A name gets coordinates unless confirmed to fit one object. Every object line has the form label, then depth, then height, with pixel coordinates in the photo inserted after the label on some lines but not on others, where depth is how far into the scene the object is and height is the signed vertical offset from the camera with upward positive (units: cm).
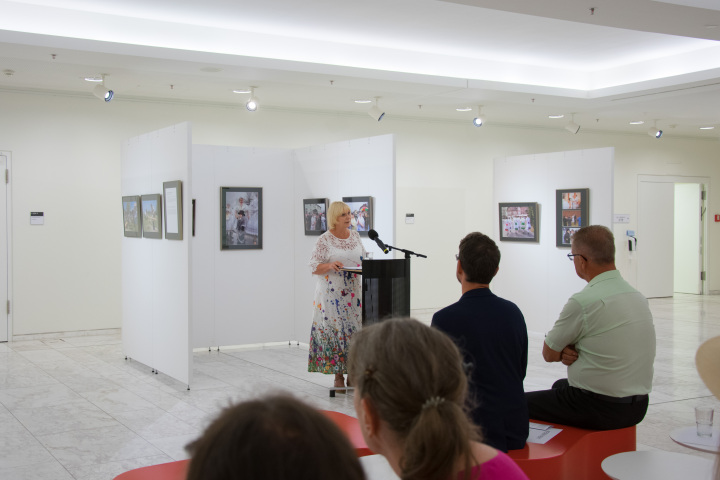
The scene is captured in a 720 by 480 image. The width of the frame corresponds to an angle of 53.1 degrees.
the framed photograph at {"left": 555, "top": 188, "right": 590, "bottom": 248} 1001 +10
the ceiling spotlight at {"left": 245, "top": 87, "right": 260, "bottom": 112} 953 +155
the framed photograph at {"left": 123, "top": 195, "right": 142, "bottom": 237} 838 +2
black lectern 645 -61
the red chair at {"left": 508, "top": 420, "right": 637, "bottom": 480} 360 -124
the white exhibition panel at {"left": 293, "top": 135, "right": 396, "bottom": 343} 789 +42
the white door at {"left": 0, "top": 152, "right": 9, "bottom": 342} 999 -54
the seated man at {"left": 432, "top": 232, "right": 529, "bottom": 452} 338 -63
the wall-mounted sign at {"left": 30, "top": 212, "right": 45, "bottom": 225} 1019 +1
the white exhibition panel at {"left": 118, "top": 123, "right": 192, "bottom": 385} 725 -60
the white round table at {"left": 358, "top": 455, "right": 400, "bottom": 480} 301 -108
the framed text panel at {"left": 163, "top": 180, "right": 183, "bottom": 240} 725 +11
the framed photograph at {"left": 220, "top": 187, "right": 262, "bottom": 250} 930 +1
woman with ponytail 154 -40
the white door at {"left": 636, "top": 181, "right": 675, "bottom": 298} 1542 -43
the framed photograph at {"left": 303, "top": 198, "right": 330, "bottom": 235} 909 +5
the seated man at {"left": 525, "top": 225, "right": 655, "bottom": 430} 404 -75
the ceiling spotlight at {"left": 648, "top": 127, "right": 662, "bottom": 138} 1392 +168
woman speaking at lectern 712 -82
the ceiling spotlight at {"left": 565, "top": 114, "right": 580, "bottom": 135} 1202 +155
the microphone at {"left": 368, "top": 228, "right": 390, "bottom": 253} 657 -18
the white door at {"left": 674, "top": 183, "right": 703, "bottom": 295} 1655 -45
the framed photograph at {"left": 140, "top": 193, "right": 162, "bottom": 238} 782 +4
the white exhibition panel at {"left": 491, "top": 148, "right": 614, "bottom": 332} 991 +4
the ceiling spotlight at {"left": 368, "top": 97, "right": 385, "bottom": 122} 1045 +156
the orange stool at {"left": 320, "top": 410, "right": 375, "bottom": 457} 379 -117
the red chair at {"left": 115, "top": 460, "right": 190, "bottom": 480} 325 -117
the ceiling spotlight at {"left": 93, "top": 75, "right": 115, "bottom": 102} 885 +157
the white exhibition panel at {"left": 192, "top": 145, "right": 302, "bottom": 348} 922 -53
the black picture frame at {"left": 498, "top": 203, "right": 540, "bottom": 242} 1077 -5
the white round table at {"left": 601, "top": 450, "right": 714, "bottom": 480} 300 -108
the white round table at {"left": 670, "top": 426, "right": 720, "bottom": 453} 323 -103
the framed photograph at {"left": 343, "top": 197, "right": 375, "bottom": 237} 813 +6
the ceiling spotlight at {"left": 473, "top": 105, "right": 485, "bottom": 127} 1125 +156
